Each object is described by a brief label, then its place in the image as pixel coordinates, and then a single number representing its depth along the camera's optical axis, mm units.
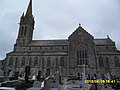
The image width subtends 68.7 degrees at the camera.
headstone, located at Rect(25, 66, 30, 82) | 11852
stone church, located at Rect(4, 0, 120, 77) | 25064
